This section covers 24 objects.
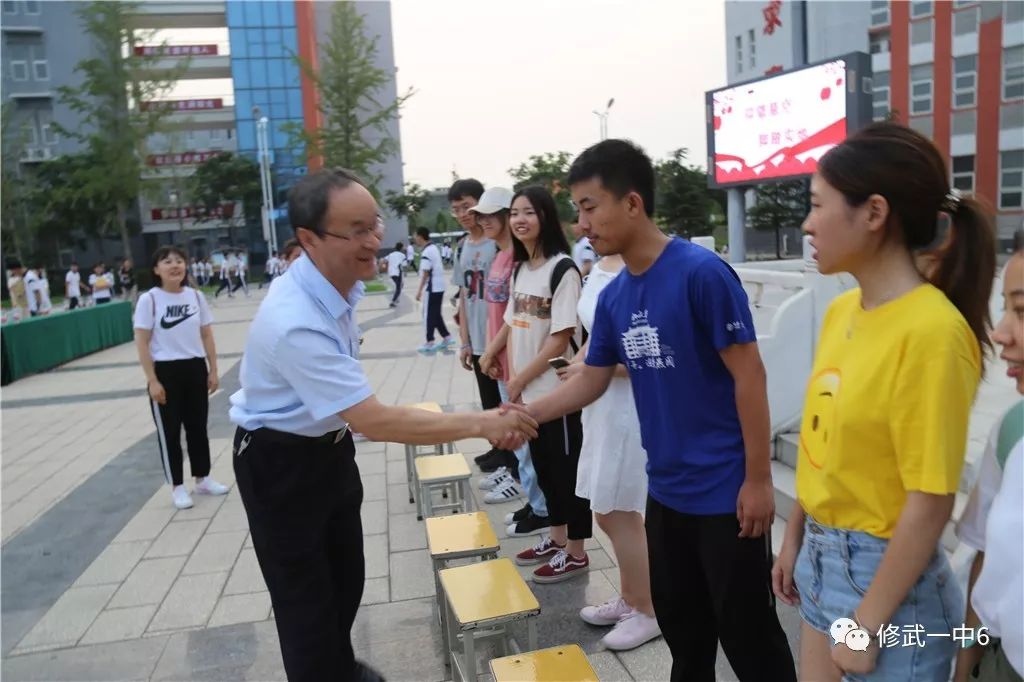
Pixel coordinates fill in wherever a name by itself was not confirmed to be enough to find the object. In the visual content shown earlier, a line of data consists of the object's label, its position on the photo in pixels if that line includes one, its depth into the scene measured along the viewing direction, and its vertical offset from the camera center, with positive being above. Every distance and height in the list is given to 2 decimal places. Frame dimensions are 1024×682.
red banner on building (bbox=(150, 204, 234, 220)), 41.66 +2.97
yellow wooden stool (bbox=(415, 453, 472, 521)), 4.04 -1.23
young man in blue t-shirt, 1.95 -0.51
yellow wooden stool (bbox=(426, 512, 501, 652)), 2.95 -1.18
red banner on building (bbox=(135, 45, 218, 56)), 44.00 +12.76
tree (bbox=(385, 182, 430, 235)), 46.25 +3.33
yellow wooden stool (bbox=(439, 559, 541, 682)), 2.39 -1.18
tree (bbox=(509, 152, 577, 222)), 27.55 +3.13
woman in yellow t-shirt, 1.32 -0.30
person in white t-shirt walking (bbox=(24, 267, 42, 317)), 20.28 -0.56
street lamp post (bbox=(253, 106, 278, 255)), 28.94 +2.68
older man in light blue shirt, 2.12 -0.48
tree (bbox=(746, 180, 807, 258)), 27.67 +1.22
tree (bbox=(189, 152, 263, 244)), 40.69 +4.27
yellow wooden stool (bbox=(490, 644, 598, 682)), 2.06 -1.19
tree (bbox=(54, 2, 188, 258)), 29.52 +6.85
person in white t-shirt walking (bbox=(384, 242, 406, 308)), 18.75 -0.27
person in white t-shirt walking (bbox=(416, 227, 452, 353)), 10.31 -0.45
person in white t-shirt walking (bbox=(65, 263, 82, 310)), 21.94 -0.55
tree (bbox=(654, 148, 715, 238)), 22.22 +1.27
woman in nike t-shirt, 4.82 -0.59
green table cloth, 10.92 -1.13
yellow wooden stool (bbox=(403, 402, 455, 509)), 4.98 -1.40
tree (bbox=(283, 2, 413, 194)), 27.80 +6.21
